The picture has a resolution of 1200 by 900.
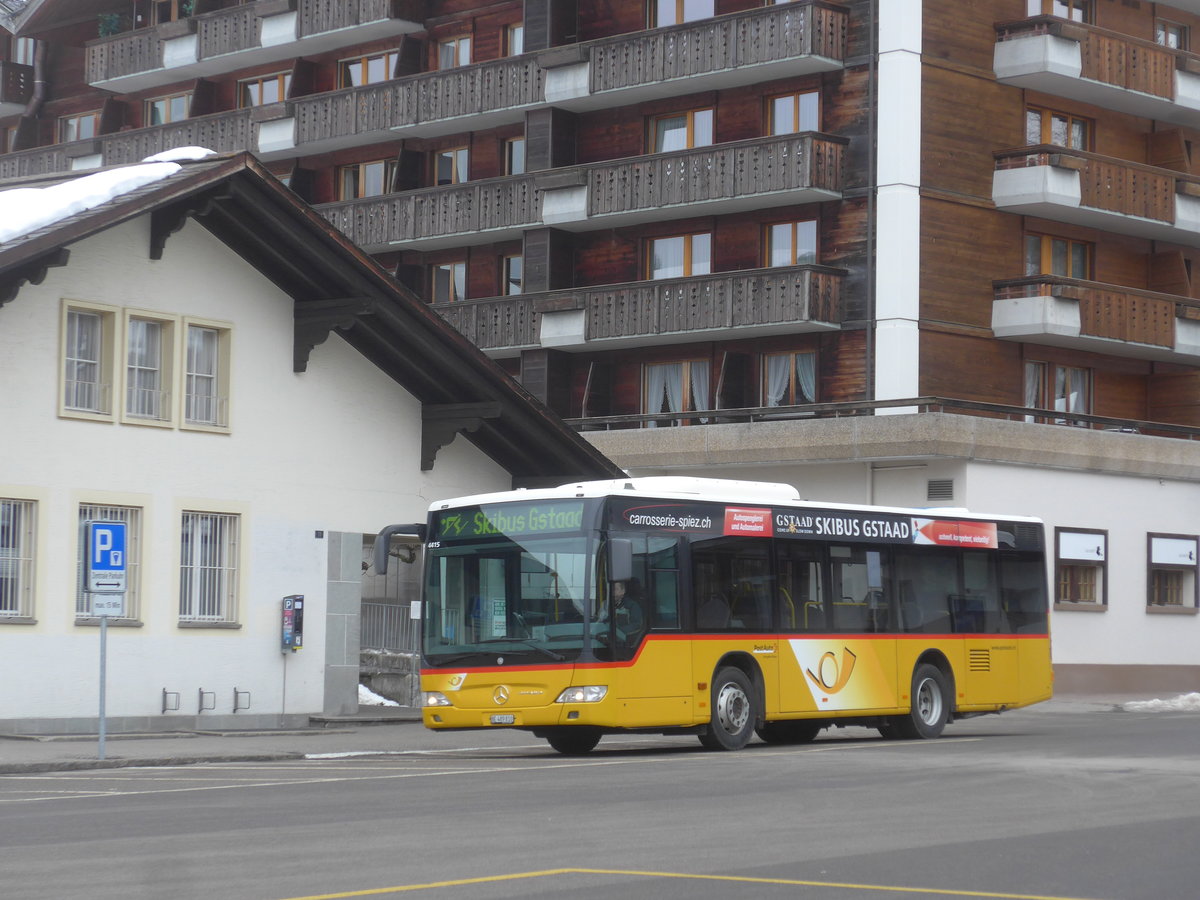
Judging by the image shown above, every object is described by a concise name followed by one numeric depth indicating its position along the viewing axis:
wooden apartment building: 39.84
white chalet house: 24.92
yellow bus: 20.95
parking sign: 20.81
